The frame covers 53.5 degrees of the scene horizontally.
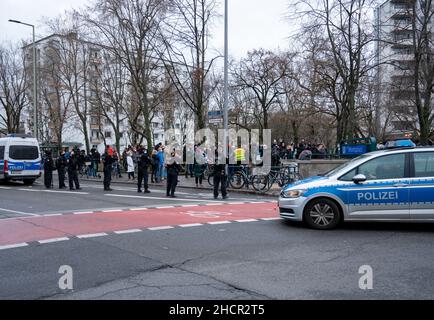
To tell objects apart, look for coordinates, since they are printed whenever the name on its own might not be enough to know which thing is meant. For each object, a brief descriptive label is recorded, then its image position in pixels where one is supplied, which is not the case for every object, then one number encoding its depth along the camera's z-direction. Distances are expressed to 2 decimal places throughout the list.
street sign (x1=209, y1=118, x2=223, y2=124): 19.75
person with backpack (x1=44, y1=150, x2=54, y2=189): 21.13
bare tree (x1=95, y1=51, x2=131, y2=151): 33.19
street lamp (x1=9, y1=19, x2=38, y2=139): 31.66
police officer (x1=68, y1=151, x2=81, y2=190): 19.95
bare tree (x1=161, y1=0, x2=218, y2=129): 24.20
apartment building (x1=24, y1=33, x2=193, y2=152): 34.53
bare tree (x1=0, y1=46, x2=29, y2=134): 44.09
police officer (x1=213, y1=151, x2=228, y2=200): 15.73
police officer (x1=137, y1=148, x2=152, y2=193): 18.20
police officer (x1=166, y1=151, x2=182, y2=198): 16.14
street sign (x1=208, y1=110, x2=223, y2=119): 19.69
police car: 8.29
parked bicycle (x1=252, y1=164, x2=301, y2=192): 17.92
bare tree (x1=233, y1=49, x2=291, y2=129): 39.66
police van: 22.81
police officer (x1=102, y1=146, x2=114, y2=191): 19.32
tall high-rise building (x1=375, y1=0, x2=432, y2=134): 22.77
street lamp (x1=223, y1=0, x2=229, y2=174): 19.58
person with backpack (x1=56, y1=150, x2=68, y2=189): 21.12
